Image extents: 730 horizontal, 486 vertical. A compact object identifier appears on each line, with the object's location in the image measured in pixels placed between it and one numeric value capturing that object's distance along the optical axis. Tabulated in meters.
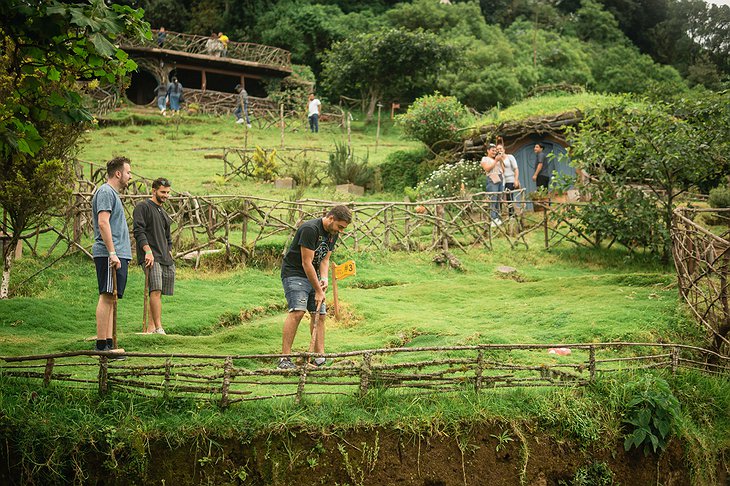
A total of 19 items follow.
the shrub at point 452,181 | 18.42
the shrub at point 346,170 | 20.83
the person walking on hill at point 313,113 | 28.33
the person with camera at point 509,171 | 16.91
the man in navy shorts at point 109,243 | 8.16
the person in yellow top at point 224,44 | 33.50
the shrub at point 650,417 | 8.25
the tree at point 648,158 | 13.70
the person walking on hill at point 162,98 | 29.92
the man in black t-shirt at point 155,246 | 9.20
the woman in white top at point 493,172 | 16.70
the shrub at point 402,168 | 22.02
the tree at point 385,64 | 30.89
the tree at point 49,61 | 6.87
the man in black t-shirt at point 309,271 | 8.10
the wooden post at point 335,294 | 10.00
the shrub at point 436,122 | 22.16
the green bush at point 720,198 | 16.84
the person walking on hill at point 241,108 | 29.38
